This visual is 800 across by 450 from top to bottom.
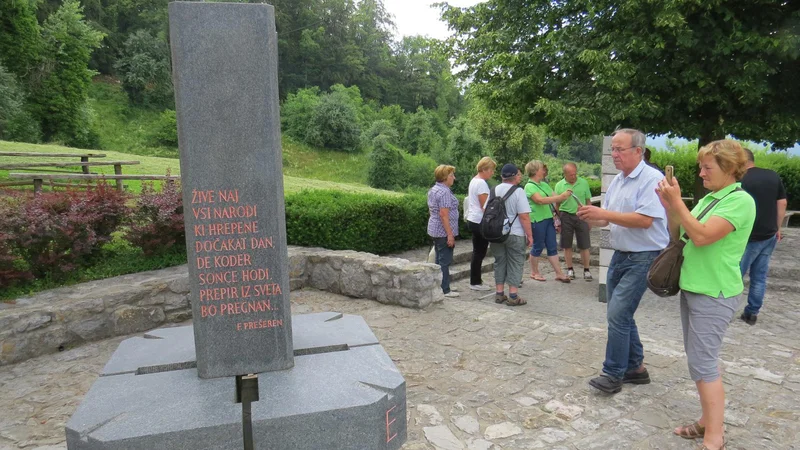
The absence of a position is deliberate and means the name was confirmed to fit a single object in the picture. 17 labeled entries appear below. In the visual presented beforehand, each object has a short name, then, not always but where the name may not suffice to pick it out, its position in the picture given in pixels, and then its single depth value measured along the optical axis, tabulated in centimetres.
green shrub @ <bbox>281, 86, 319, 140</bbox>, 3666
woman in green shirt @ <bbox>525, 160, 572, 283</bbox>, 795
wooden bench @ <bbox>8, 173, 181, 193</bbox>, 955
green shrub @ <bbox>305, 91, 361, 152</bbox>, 3438
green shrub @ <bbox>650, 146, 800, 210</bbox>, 1627
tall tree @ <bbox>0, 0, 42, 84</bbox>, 2666
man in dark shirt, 598
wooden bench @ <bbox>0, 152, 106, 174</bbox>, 1545
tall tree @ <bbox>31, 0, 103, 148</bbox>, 3028
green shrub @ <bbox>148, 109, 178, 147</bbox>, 3244
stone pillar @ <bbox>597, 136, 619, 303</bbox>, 699
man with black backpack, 680
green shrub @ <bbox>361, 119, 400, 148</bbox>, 3350
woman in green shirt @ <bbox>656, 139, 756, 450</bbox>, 311
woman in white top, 722
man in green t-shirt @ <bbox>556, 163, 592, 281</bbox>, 812
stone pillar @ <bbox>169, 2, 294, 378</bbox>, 292
